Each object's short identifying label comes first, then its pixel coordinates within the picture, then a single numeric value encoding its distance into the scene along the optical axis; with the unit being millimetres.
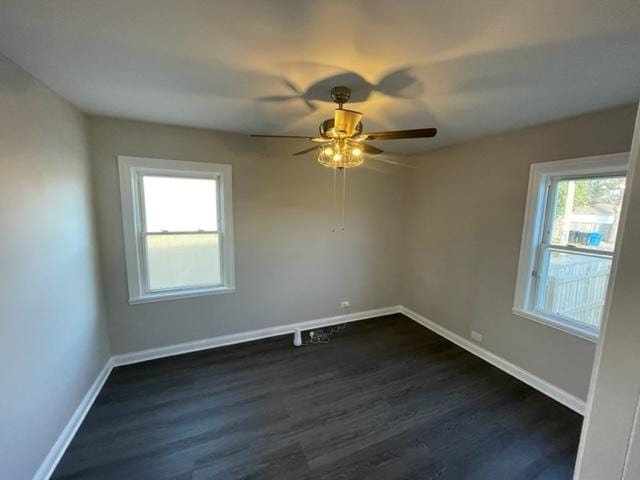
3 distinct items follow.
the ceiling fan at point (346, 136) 1734
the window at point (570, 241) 2203
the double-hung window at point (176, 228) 2730
